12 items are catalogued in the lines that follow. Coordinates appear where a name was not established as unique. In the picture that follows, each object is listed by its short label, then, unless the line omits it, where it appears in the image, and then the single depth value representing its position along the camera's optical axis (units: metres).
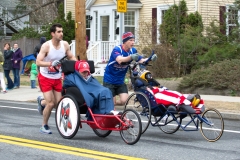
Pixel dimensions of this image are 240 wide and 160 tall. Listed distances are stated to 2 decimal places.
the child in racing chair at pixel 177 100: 10.05
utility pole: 18.64
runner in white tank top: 10.59
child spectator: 22.12
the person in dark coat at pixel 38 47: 17.86
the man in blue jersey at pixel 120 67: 10.90
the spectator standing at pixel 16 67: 22.81
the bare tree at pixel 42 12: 41.12
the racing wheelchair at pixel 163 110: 10.05
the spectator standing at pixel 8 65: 22.78
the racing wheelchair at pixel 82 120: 9.50
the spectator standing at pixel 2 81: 21.38
